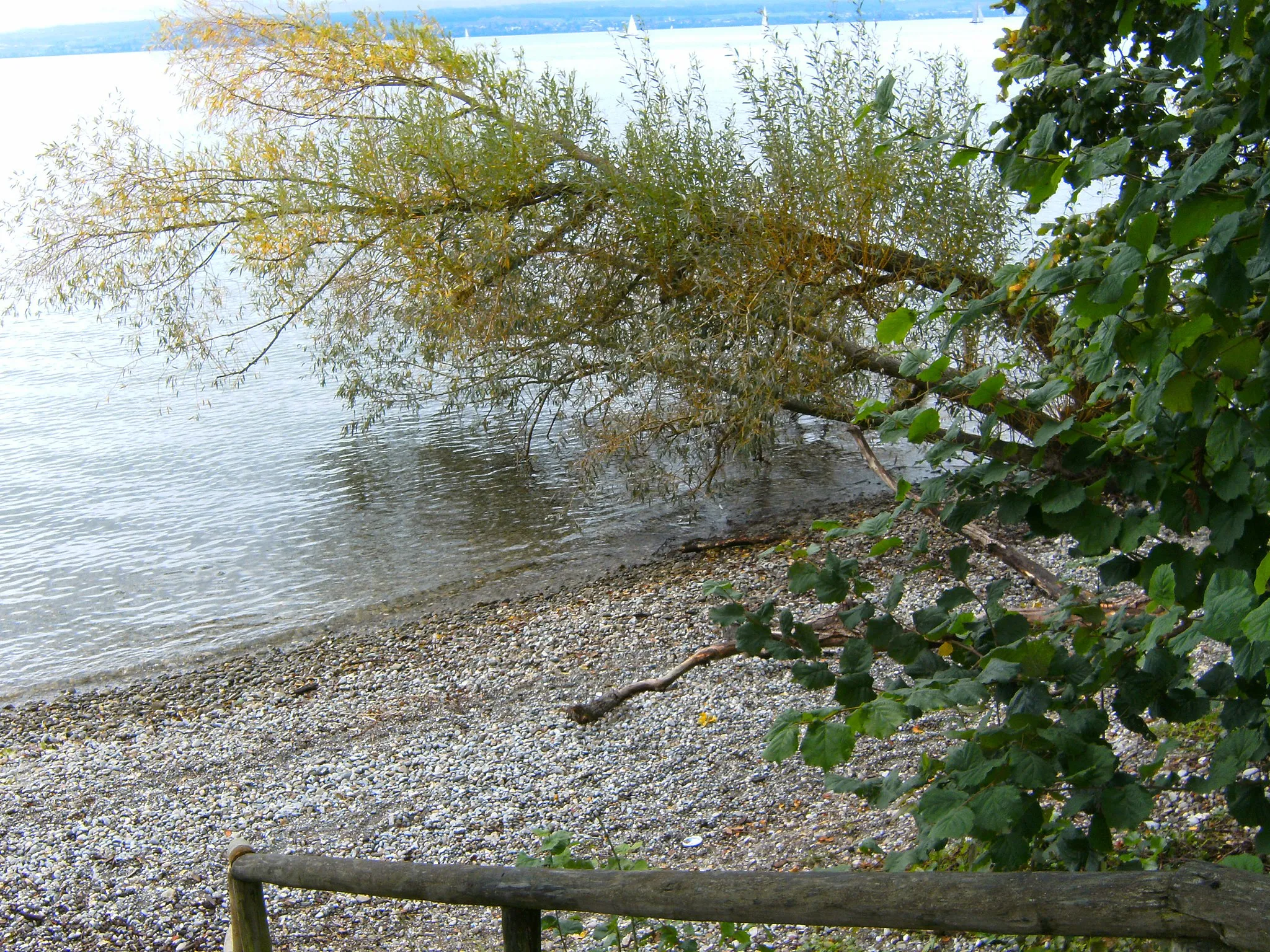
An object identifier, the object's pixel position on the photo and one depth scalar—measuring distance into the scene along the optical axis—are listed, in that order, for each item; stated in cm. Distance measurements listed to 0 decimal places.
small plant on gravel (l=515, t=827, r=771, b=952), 335
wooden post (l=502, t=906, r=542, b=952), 271
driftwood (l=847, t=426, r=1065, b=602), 624
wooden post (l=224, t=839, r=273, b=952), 334
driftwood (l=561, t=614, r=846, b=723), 590
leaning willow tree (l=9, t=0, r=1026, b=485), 1079
